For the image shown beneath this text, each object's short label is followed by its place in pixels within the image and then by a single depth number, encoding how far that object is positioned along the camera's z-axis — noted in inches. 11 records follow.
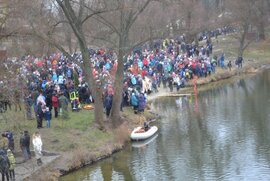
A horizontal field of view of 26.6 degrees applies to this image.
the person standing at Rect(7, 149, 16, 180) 914.2
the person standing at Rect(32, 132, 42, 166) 1022.4
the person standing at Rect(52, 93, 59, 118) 1275.8
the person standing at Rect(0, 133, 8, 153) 954.5
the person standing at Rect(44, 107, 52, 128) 1205.6
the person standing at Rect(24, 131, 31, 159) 1020.2
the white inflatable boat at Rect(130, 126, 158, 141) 1269.7
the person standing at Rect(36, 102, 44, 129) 1202.6
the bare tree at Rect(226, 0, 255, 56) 2559.5
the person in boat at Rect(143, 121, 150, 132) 1303.8
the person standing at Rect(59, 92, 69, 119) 1266.0
